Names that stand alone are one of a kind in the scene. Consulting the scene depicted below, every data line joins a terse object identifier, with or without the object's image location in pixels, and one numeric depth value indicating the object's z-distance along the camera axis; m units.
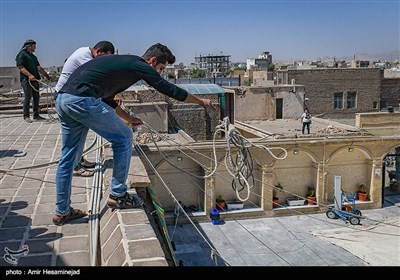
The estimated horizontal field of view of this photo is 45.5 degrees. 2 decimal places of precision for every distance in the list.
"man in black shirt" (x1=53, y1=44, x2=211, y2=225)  3.64
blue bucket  19.33
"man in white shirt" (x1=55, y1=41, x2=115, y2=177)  4.88
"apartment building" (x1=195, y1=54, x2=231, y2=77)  98.38
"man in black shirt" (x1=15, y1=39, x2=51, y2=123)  9.54
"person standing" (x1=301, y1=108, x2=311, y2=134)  22.83
